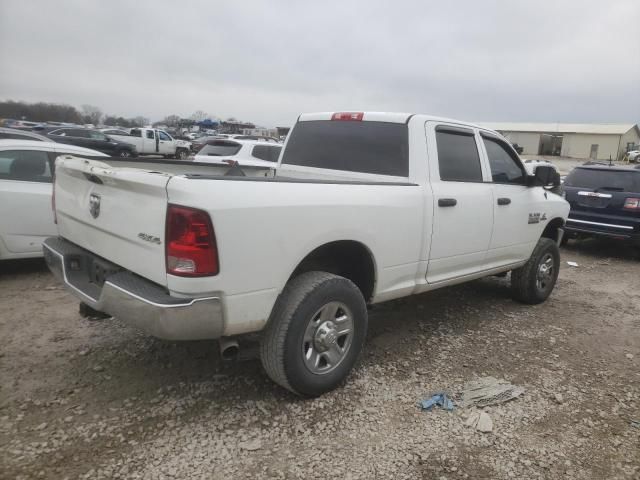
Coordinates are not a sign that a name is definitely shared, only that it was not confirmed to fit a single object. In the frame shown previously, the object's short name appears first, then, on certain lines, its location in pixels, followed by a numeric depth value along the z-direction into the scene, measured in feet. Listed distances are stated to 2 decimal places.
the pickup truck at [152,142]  90.22
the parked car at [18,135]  36.94
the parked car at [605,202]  27.27
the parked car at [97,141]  67.82
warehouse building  191.52
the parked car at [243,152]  39.09
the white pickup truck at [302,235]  8.21
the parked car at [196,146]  93.15
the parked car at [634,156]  143.29
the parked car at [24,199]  16.81
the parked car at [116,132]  100.58
